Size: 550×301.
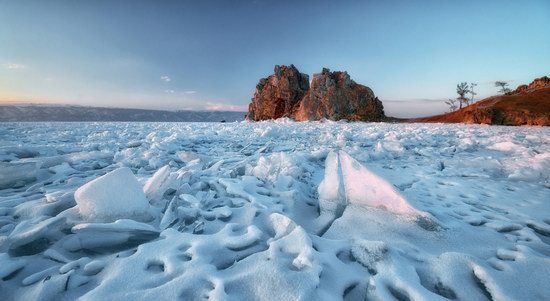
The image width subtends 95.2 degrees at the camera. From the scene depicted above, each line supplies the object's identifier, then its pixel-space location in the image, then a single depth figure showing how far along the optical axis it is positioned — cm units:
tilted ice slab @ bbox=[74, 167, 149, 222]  179
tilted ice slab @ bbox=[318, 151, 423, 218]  202
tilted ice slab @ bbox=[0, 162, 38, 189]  277
